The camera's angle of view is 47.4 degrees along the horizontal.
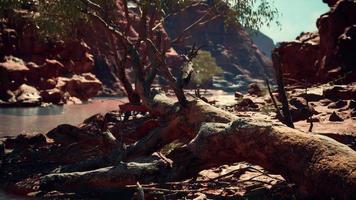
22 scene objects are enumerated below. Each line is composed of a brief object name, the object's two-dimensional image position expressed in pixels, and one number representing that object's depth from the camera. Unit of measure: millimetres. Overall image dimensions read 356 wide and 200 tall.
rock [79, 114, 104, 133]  19061
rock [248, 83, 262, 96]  36981
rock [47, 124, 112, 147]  13602
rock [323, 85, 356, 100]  18981
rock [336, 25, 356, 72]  26703
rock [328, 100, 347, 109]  17597
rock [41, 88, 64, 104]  58844
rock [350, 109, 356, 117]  14766
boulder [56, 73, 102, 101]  66375
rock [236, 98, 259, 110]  21630
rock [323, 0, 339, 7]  32856
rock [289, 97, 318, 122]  15445
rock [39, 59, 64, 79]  63062
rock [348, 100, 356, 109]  16111
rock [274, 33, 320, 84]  34125
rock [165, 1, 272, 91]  178875
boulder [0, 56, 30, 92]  56250
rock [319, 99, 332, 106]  19319
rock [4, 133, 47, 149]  15656
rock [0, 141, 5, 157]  14235
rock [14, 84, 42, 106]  53981
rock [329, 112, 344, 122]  14148
